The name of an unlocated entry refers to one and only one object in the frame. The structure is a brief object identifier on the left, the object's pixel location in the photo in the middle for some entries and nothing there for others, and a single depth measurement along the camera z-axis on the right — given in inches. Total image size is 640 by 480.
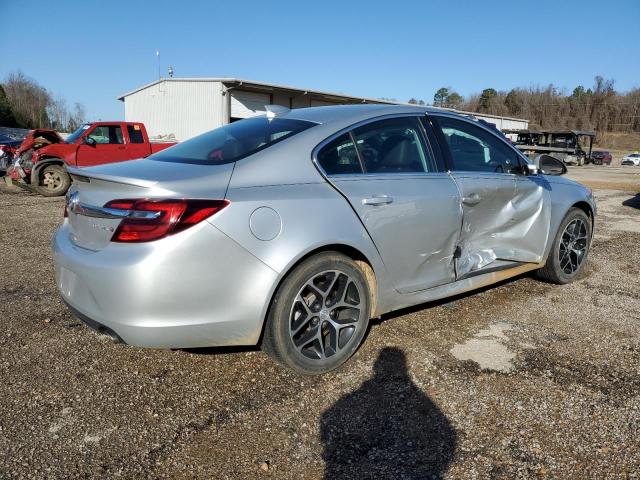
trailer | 1503.4
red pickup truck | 462.0
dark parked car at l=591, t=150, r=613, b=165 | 1764.3
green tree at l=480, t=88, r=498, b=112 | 4003.0
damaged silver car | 94.8
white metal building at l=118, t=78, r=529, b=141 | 1044.5
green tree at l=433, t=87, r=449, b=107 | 4544.8
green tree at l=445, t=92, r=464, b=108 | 4243.1
